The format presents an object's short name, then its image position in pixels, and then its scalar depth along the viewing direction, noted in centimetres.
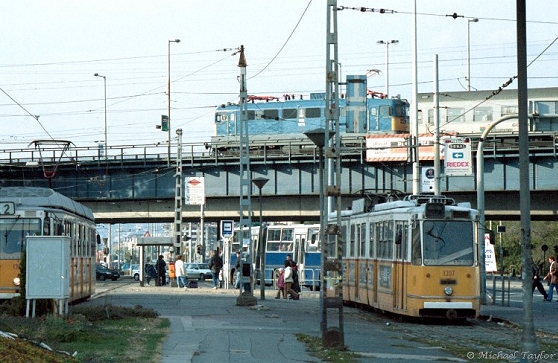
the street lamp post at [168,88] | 9212
